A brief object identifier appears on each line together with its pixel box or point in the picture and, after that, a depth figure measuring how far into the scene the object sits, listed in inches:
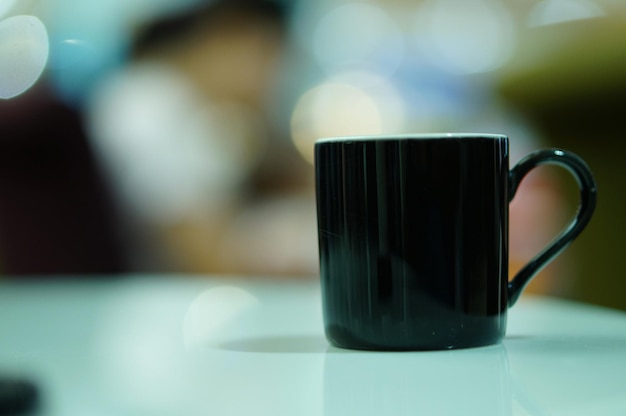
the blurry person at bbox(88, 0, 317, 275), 86.6
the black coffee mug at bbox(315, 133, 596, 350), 22.0
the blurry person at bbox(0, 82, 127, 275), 63.8
